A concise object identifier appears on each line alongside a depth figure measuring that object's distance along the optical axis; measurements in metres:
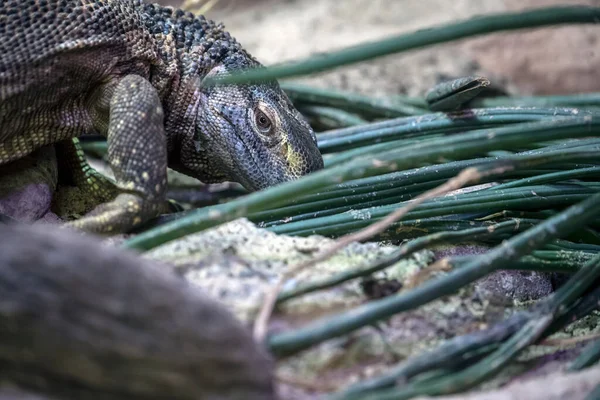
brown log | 1.31
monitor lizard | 1.43
